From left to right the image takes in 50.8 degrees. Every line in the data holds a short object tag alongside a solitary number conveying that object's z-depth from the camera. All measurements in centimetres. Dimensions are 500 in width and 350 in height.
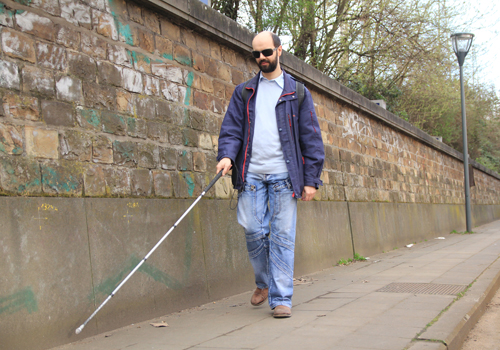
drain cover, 490
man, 401
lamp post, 1461
